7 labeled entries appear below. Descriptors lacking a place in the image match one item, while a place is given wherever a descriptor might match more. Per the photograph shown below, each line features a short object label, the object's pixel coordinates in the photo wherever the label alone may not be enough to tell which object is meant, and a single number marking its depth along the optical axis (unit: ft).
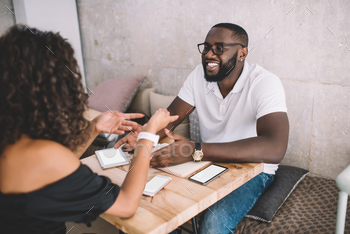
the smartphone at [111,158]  4.70
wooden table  3.12
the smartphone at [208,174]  4.04
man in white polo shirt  4.64
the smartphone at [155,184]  3.73
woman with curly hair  2.67
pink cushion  9.84
